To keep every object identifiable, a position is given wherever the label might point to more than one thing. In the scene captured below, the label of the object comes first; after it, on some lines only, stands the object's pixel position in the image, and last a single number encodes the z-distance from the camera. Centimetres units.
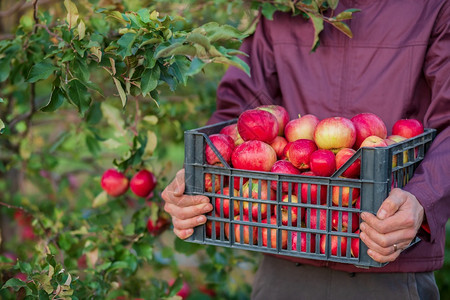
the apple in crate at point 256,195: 201
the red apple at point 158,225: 256
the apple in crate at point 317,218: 199
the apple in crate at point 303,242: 201
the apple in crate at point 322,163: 200
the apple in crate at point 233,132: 217
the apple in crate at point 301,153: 204
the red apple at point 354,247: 199
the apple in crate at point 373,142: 202
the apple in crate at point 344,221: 199
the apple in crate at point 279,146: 216
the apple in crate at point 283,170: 201
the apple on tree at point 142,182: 248
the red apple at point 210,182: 207
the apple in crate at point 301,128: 213
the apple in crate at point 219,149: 208
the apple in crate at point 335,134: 206
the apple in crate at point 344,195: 198
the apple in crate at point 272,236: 202
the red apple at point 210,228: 209
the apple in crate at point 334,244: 200
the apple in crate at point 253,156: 205
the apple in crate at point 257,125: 211
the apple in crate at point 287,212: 202
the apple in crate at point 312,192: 198
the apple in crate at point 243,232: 204
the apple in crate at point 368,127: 209
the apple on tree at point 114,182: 250
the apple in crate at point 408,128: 212
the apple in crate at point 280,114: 219
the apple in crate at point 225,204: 205
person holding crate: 208
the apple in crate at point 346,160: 199
